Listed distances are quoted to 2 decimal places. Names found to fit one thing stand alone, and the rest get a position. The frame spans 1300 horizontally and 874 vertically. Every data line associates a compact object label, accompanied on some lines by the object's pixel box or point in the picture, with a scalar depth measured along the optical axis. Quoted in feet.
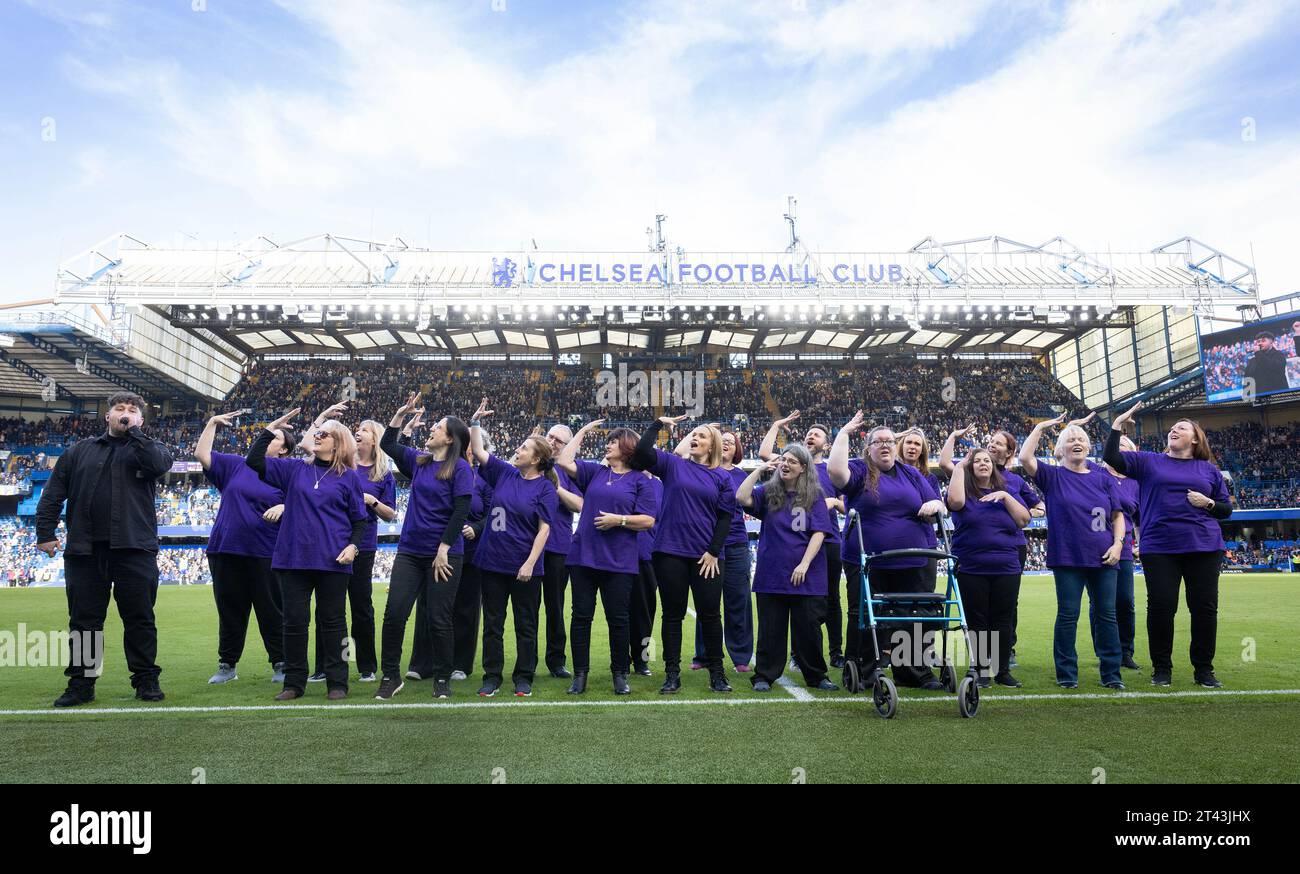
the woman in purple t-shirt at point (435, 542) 18.05
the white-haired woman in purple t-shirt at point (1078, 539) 18.71
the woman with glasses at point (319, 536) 17.61
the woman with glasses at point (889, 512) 17.99
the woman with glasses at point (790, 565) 18.49
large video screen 96.07
